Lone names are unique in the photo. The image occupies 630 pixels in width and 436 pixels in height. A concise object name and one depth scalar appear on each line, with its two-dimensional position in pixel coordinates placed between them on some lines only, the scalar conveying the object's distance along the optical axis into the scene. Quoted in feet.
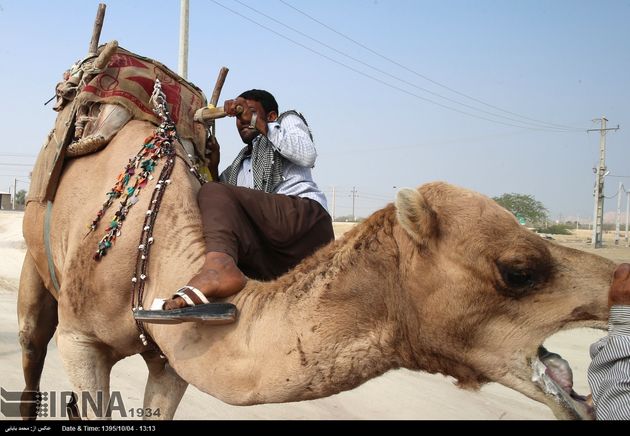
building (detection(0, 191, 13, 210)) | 121.51
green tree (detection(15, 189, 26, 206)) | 149.07
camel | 7.73
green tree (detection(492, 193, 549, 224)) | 152.25
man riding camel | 9.14
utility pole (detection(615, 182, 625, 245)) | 127.77
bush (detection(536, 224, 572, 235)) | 157.79
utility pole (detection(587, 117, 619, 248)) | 106.93
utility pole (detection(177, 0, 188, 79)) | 34.86
